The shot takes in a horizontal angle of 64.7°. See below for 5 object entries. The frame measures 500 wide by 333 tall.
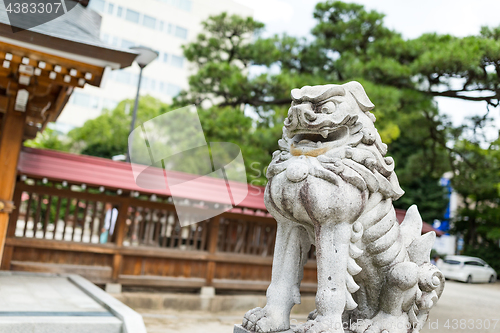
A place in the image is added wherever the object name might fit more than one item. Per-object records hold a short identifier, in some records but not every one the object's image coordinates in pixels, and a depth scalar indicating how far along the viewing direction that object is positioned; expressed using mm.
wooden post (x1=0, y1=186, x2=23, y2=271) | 6316
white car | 14477
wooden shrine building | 4203
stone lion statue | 2381
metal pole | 10998
